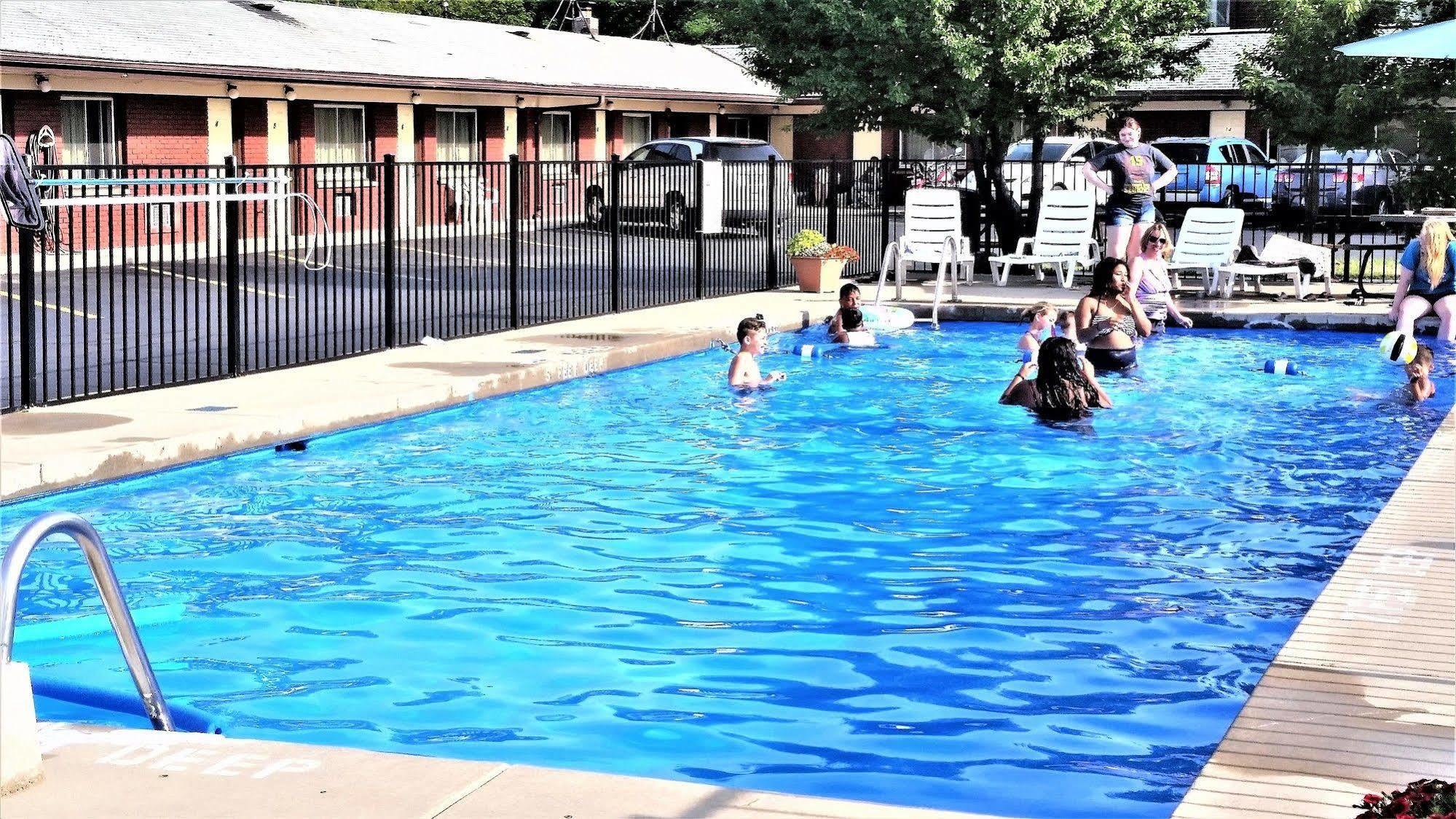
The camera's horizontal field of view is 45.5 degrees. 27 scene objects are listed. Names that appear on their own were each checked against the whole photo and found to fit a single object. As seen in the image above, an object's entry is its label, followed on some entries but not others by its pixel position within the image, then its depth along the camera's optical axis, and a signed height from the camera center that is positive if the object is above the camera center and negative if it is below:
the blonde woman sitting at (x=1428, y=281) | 14.75 -0.45
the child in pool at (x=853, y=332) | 17.14 -1.01
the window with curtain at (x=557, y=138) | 40.72 +2.18
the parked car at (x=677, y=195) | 19.17 +0.41
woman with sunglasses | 17.72 -0.54
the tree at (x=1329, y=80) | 26.08 +2.32
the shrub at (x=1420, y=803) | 3.39 -1.13
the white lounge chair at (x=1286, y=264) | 20.41 -0.42
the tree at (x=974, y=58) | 22.30 +2.26
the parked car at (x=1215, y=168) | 31.52 +1.21
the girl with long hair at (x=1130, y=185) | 18.89 +0.48
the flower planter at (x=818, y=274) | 21.61 -0.55
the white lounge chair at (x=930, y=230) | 20.75 +0.00
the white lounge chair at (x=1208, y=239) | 20.45 -0.12
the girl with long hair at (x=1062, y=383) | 12.32 -1.10
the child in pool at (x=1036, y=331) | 14.21 -0.85
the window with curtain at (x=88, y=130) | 27.62 +1.61
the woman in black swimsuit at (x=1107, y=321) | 14.45 -0.77
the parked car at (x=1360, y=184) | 23.11 +0.73
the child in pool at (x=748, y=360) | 14.16 -1.07
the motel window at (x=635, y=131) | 44.44 +2.56
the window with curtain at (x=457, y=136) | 36.97 +2.03
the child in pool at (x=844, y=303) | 16.94 -0.72
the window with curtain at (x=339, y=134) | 33.28 +1.87
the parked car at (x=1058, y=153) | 34.47 +1.66
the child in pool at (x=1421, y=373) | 13.50 -1.12
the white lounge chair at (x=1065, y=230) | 21.23 +0.00
